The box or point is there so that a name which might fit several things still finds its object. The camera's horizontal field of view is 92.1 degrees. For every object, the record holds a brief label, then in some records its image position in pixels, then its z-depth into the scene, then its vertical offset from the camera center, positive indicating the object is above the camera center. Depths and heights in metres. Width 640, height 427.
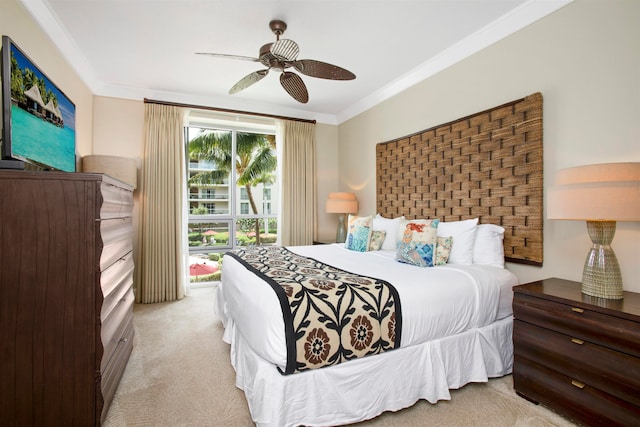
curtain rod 3.91 +1.35
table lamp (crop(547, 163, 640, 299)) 1.50 +0.01
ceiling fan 2.23 +1.12
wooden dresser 1.40 -0.43
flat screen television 1.62 +0.56
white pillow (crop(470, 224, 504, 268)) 2.46 -0.31
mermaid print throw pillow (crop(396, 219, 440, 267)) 2.47 -0.29
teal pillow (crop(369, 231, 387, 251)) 3.37 -0.35
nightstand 1.46 -0.76
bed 1.55 -0.71
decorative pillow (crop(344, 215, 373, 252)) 3.33 -0.29
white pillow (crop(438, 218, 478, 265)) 2.53 -0.27
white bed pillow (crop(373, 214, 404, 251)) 3.35 -0.25
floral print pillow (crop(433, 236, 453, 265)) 2.55 -0.35
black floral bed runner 1.53 -0.58
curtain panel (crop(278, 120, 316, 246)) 4.64 +0.37
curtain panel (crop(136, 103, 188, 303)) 3.86 -0.02
